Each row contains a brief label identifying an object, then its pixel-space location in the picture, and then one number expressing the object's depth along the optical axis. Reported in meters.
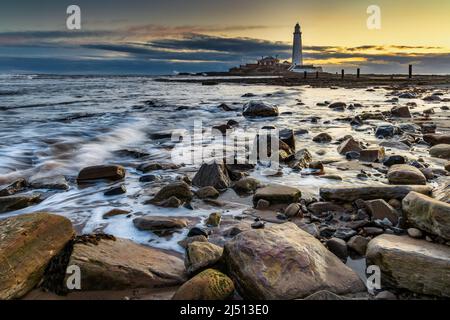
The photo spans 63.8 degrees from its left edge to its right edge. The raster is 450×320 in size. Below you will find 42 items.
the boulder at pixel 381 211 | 3.58
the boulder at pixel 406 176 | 4.74
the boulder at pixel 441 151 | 6.48
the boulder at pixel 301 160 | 6.00
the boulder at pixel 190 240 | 3.31
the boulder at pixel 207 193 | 4.63
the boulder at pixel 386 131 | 8.68
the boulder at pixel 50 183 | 5.22
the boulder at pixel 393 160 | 5.91
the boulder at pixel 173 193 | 4.48
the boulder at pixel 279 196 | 4.29
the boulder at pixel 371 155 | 6.27
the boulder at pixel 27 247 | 2.43
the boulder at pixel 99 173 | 5.55
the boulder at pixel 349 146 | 6.91
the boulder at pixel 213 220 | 3.78
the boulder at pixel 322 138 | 8.41
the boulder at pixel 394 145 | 7.34
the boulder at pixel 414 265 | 2.37
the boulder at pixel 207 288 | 2.33
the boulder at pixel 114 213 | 4.07
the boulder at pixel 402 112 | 12.09
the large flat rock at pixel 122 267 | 2.62
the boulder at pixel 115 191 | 4.82
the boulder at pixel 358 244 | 3.04
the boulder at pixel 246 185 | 4.84
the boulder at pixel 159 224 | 3.66
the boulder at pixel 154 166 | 6.15
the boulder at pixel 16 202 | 4.31
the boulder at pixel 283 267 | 2.40
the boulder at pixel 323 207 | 4.03
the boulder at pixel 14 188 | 4.87
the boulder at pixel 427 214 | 2.76
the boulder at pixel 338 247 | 3.00
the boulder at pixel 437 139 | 7.52
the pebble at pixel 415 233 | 2.97
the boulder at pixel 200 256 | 2.74
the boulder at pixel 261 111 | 13.79
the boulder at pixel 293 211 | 3.93
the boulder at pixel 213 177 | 4.97
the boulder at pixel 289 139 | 7.51
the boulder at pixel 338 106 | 15.29
